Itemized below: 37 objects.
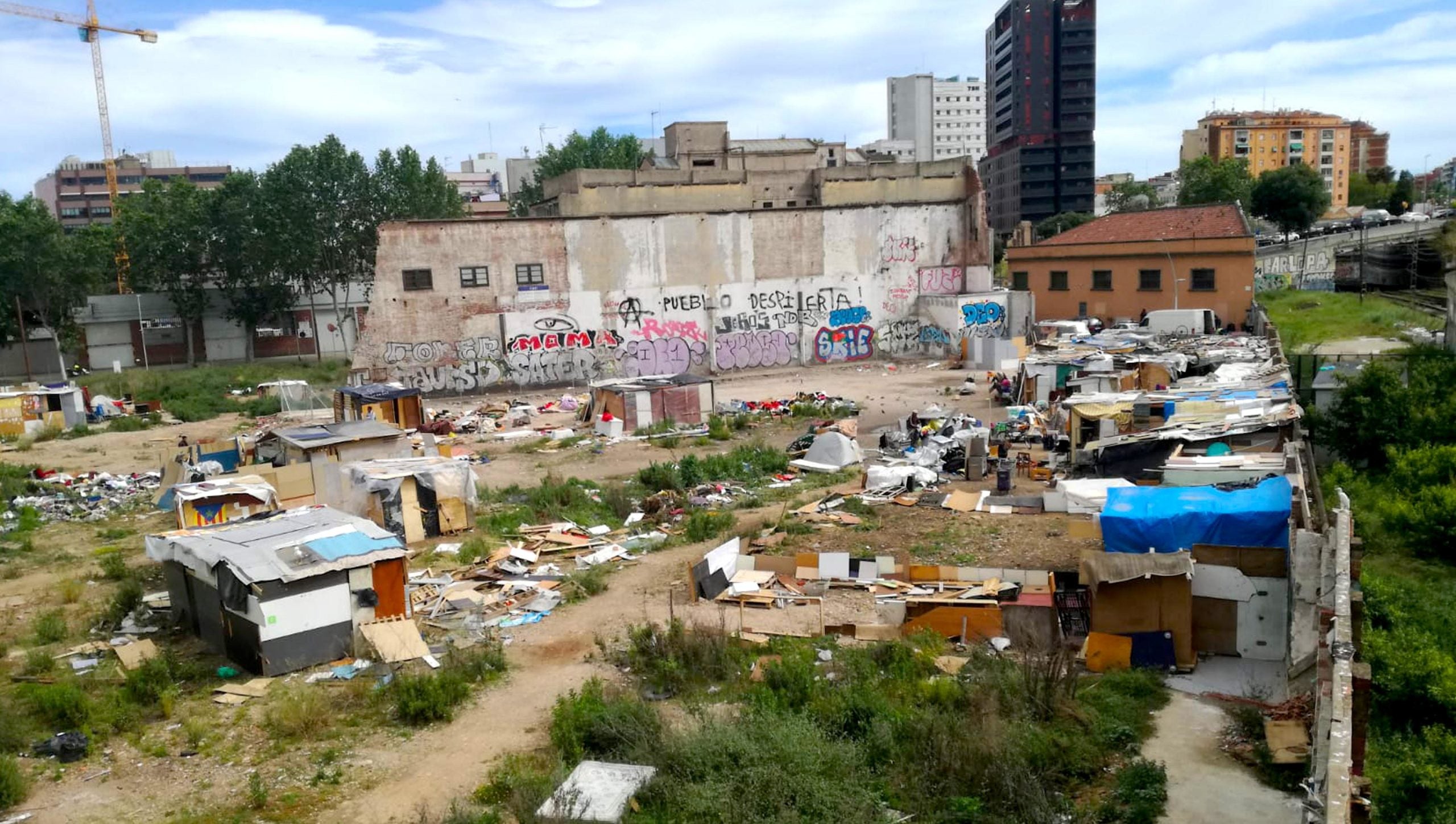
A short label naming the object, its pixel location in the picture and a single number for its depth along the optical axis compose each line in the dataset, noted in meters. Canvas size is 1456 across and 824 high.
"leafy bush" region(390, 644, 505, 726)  10.90
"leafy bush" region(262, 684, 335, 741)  10.61
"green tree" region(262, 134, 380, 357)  51.56
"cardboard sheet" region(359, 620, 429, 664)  12.55
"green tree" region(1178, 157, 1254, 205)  71.62
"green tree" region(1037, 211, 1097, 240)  90.44
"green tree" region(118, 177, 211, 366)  53.09
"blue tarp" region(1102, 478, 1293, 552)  12.35
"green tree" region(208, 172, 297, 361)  52.41
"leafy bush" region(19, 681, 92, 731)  11.11
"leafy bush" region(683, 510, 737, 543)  18.16
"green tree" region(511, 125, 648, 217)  68.88
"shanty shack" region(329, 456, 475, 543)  18.44
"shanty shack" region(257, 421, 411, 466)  20.44
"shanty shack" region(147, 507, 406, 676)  12.14
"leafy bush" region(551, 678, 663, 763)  9.65
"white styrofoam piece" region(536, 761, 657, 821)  8.32
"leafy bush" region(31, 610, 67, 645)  13.92
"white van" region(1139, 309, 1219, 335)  39.03
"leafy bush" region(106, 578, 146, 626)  14.76
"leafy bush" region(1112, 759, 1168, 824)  8.47
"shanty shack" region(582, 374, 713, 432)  29.61
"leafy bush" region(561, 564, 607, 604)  15.19
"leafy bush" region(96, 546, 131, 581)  16.92
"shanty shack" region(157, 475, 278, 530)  17.62
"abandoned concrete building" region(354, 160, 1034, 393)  39.03
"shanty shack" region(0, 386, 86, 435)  32.88
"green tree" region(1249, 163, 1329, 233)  67.38
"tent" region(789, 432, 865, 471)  23.30
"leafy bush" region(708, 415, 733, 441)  27.69
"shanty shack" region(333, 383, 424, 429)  28.23
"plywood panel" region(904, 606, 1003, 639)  12.76
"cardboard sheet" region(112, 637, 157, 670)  12.52
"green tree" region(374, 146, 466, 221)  54.12
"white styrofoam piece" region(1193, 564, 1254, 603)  11.77
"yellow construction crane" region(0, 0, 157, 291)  88.50
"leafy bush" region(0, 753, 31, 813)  9.39
